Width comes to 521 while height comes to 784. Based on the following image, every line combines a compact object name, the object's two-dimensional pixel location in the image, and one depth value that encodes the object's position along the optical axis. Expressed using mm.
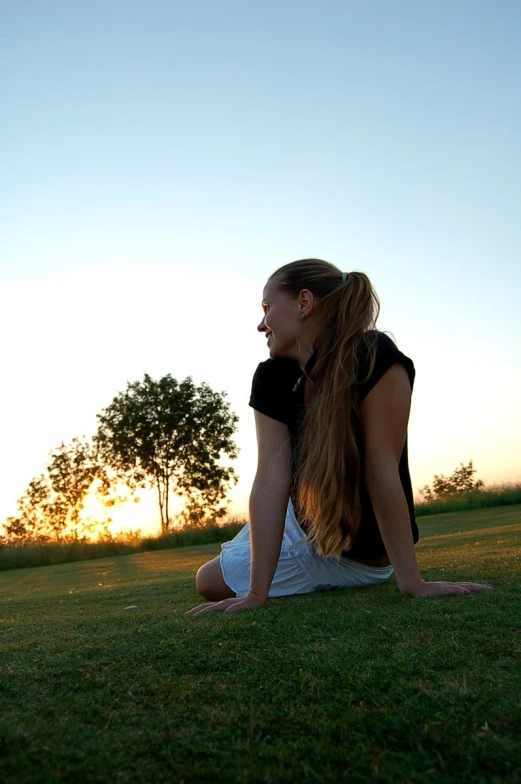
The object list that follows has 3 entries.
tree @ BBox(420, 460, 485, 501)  36062
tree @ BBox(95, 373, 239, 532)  35625
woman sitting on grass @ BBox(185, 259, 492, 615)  3053
